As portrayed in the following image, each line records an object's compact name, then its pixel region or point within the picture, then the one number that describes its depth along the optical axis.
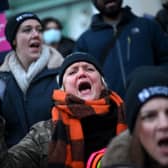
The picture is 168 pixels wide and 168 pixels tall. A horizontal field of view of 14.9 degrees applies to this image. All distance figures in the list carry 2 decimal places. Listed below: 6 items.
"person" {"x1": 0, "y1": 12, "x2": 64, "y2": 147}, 4.67
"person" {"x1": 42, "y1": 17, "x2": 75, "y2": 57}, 6.90
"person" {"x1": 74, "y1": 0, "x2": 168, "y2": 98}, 5.16
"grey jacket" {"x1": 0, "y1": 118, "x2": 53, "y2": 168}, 3.69
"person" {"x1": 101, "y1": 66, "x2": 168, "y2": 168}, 3.03
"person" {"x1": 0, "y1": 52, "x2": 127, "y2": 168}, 3.73
